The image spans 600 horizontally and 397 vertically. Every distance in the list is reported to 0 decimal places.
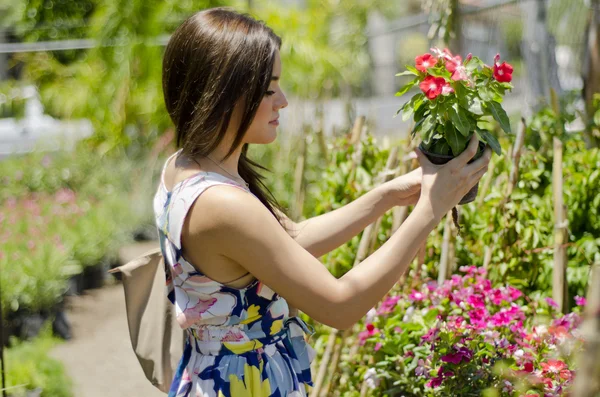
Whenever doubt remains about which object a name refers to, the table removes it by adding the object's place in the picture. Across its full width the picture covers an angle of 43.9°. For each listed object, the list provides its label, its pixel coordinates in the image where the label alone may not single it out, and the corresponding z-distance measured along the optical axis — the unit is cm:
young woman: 157
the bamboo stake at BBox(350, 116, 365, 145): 378
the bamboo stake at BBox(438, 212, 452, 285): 296
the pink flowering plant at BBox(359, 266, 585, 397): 209
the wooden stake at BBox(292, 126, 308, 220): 455
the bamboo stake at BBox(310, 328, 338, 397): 293
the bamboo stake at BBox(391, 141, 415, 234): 295
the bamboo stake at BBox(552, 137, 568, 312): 274
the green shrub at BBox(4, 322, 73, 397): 328
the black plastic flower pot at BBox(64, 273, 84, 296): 581
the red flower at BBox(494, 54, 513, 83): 184
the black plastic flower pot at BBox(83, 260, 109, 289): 611
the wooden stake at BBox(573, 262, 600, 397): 81
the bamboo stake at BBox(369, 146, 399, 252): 309
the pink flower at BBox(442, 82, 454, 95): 180
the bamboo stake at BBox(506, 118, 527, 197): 291
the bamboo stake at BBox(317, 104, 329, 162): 439
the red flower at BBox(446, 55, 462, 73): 182
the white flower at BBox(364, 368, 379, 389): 258
